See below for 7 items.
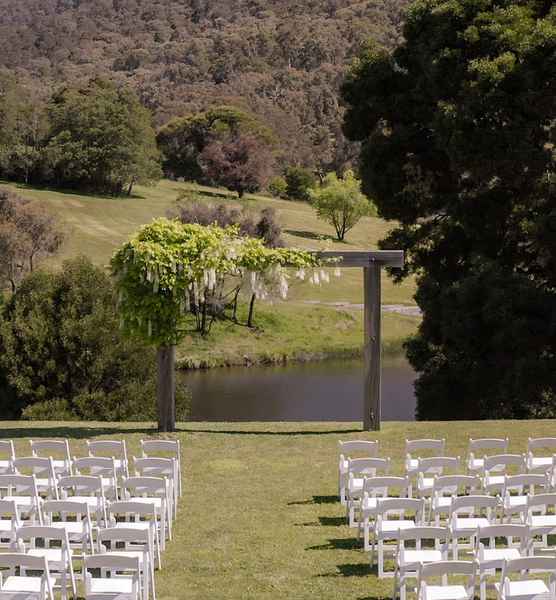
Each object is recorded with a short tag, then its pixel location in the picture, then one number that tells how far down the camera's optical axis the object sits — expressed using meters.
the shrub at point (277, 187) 91.06
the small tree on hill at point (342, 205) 75.50
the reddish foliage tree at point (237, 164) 87.75
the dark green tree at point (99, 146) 77.50
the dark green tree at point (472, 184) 24.88
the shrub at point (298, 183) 93.69
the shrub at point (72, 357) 28.27
